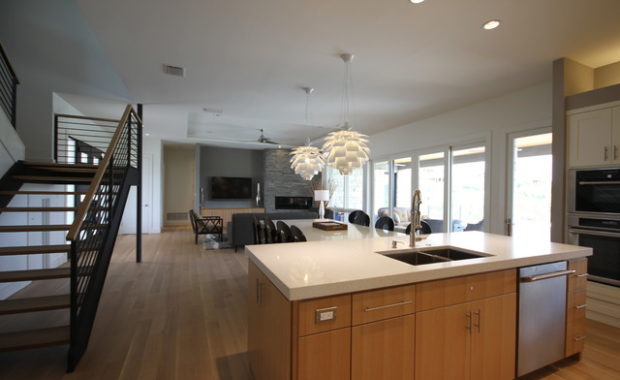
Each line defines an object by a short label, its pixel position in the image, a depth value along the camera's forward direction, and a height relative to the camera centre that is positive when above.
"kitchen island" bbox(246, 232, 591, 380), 1.29 -0.64
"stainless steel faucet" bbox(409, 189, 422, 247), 2.12 -0.18
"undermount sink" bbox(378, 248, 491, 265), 2.07 -0.48
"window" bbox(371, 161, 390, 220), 6.69 +0.13
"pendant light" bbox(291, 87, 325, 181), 4.36 +0.46
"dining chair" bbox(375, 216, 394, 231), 3.95 -0.47
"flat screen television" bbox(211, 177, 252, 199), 9.66 +0.07
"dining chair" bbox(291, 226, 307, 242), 2.97 -0.48
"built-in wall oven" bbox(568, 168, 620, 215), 2.71 +0.02
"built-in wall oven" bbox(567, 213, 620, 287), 2.71 -0.48
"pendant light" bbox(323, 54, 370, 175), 3.18 +0.46
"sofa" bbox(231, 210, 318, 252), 6.02 -0.75
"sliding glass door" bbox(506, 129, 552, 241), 3.73 +0.10
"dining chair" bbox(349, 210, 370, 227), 4.73 -0.48
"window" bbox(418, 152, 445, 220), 5.31 +0.18
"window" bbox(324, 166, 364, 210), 7.70 +0.06
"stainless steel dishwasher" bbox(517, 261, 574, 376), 1.85 -0.84
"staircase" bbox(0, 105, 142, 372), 2.12 -0.46
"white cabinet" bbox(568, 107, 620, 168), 2.75 +0.57
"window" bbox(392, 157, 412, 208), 6.08 +0.20
